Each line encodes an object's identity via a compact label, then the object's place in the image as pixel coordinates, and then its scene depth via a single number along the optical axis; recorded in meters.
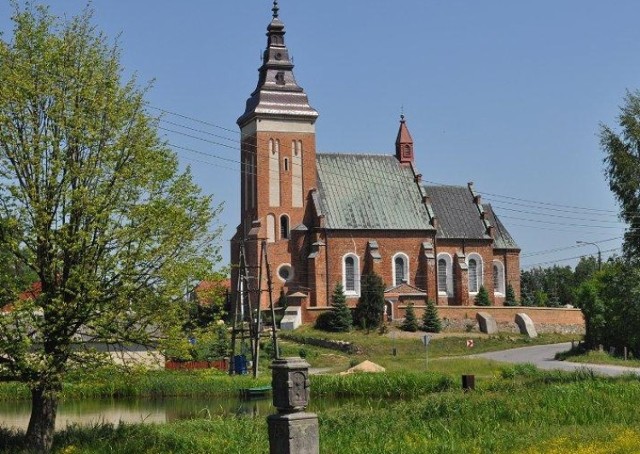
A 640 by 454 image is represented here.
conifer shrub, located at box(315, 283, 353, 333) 59.72
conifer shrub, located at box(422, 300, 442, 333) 60.88
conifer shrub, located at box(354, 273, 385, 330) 60.47
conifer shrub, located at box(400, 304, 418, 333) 60.34
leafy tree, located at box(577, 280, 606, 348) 49.84
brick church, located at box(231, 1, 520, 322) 64.44
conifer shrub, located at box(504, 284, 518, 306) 70.31
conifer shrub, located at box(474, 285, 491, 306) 68.56
